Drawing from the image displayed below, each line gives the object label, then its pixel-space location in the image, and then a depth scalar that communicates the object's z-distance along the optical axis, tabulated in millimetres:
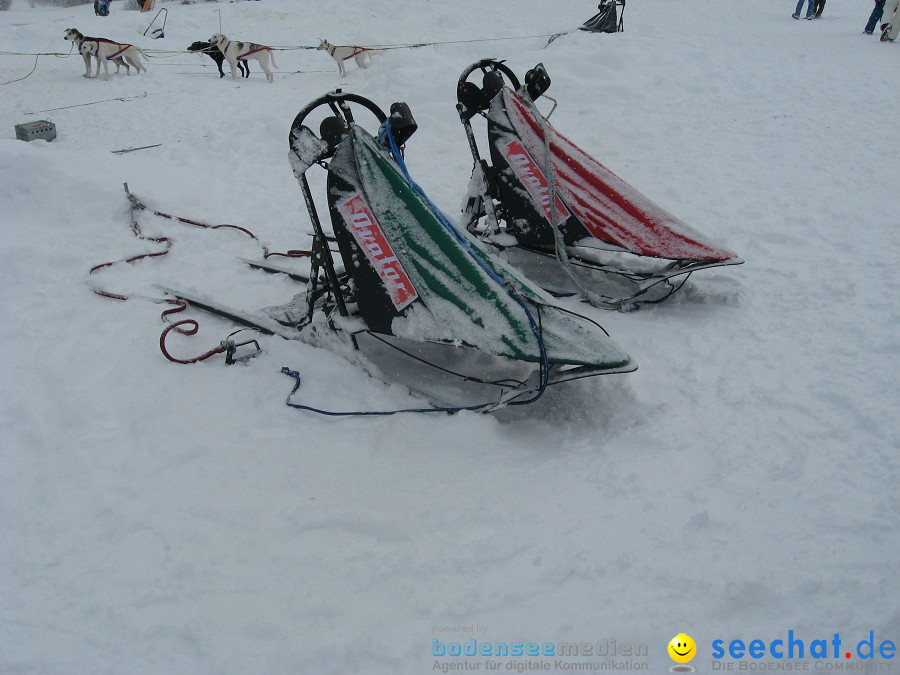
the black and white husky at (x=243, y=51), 11734
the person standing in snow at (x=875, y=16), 12412
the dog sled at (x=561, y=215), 4117
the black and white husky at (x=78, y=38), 11711
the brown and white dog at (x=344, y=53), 12039
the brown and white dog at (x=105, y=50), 11593
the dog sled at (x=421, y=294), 3092
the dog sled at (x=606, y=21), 14266
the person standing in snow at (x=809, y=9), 15406
